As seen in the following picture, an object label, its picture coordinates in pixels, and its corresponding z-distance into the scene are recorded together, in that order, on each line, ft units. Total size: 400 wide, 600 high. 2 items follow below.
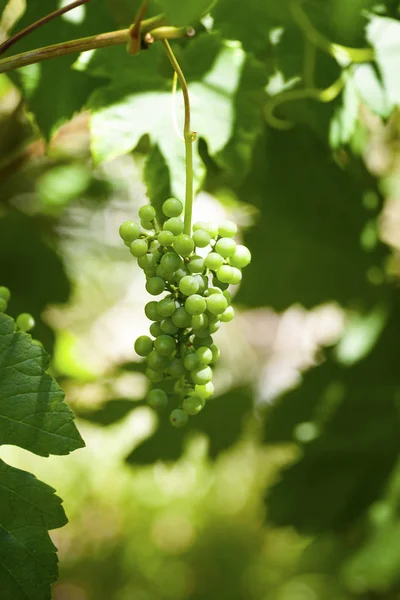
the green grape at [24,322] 3.92
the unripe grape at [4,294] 3.82
